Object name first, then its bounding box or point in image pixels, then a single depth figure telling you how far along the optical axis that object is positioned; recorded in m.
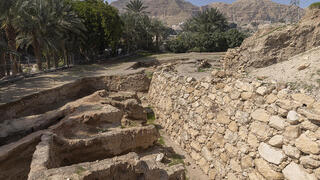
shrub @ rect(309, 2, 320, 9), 10.76
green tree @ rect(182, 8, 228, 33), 37.78
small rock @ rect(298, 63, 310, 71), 6.35
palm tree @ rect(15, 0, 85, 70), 18.39
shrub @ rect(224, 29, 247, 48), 32.97
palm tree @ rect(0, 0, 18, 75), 13.99
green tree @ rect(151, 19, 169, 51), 38.91
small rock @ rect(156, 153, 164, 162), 7.07
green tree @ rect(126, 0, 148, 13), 39.38
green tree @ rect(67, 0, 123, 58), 25.69
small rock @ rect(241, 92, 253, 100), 5.79
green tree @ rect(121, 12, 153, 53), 35.47
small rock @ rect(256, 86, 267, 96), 5.37
